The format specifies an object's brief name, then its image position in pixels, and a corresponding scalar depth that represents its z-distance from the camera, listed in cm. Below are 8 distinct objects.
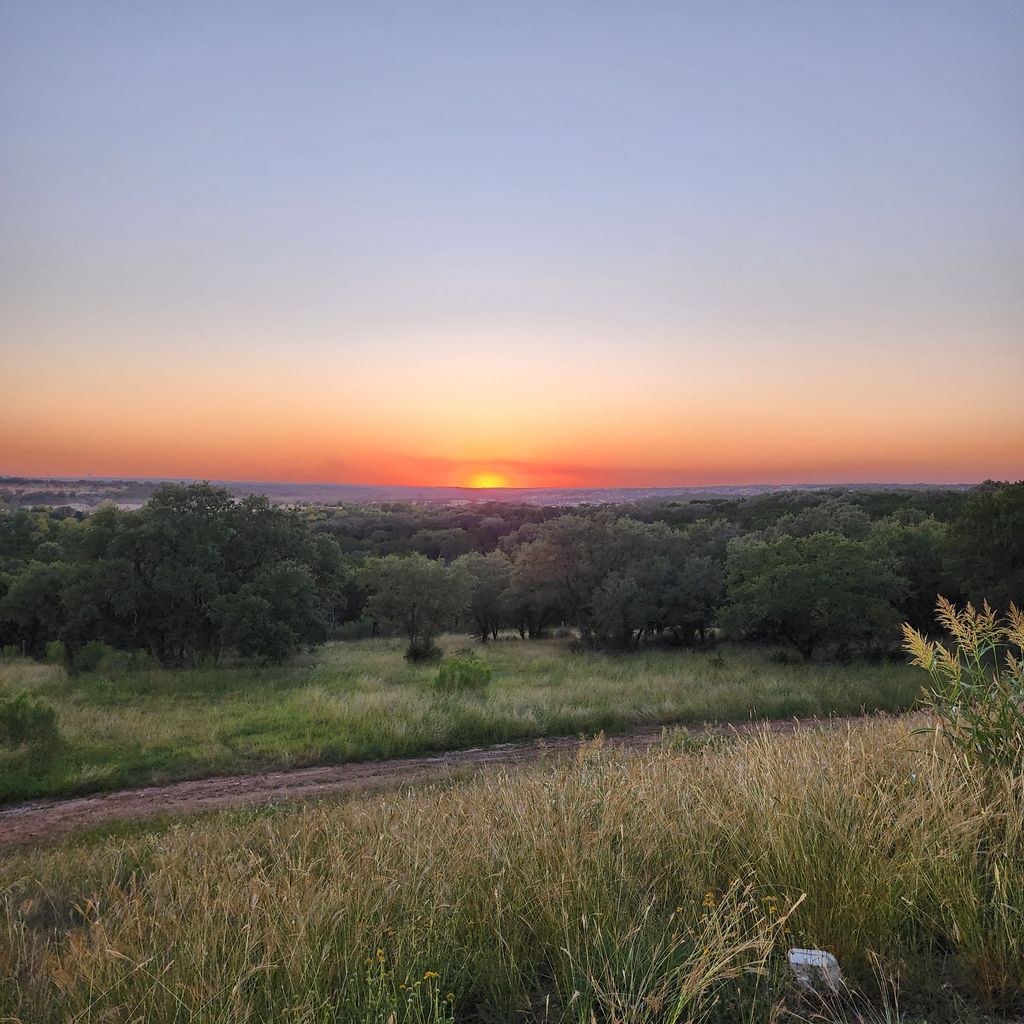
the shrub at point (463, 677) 2072
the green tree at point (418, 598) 3469
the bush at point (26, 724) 1416
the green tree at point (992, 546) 2439
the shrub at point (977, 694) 389
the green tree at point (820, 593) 2725
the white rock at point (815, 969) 274
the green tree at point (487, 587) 4584
